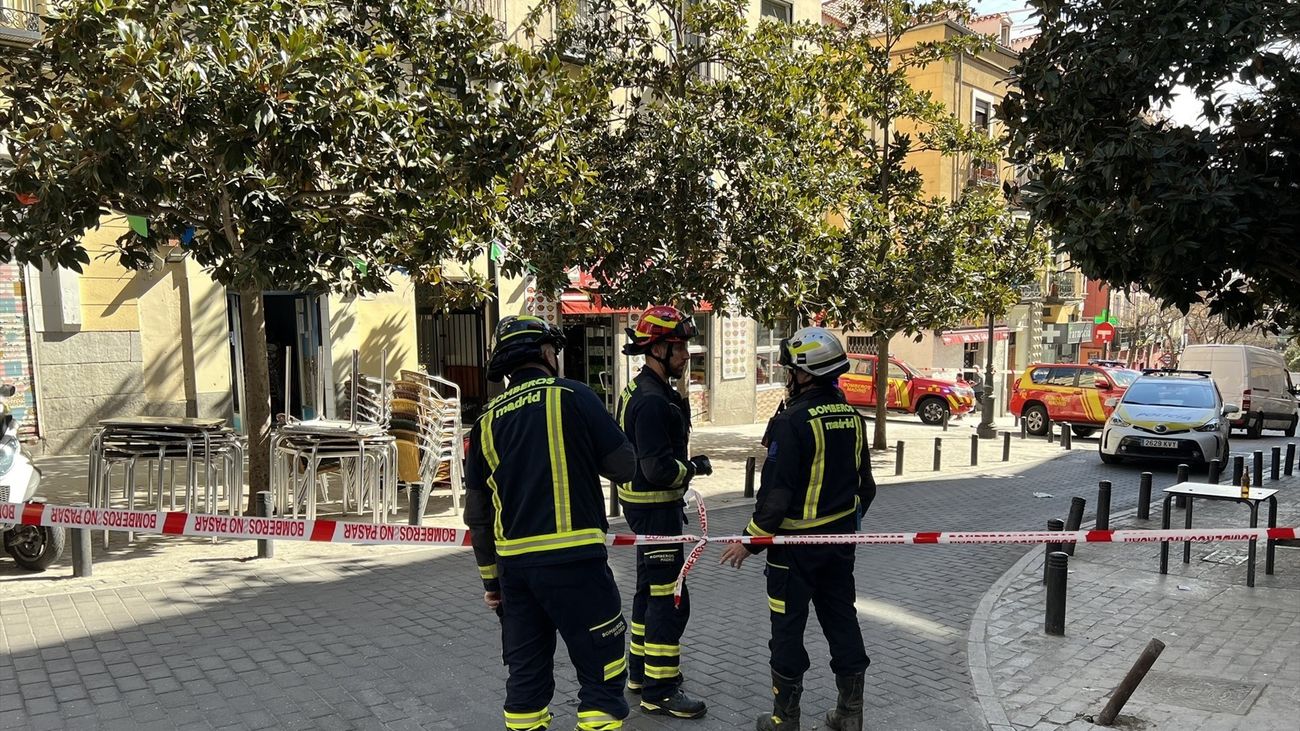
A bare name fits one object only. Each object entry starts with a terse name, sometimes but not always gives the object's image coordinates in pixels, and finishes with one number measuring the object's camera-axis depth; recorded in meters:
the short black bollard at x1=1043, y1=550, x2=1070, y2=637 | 5.55
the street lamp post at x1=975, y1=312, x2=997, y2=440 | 19.77
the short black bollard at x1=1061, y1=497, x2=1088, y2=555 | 6.99
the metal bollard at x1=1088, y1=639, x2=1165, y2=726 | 4.28
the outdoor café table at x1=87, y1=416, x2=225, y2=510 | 7.01
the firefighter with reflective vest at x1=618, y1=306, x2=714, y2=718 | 4.21
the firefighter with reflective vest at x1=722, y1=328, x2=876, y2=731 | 3.97
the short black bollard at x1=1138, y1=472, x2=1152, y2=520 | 9.34
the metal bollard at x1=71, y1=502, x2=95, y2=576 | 6.22
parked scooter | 6.18
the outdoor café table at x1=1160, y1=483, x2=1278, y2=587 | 7.09
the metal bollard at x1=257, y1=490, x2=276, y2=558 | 6.89
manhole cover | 4.55
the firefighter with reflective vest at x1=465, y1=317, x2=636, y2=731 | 3.33
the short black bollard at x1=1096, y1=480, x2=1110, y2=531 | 8.13
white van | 21.32
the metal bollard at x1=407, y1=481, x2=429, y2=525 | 7.87
